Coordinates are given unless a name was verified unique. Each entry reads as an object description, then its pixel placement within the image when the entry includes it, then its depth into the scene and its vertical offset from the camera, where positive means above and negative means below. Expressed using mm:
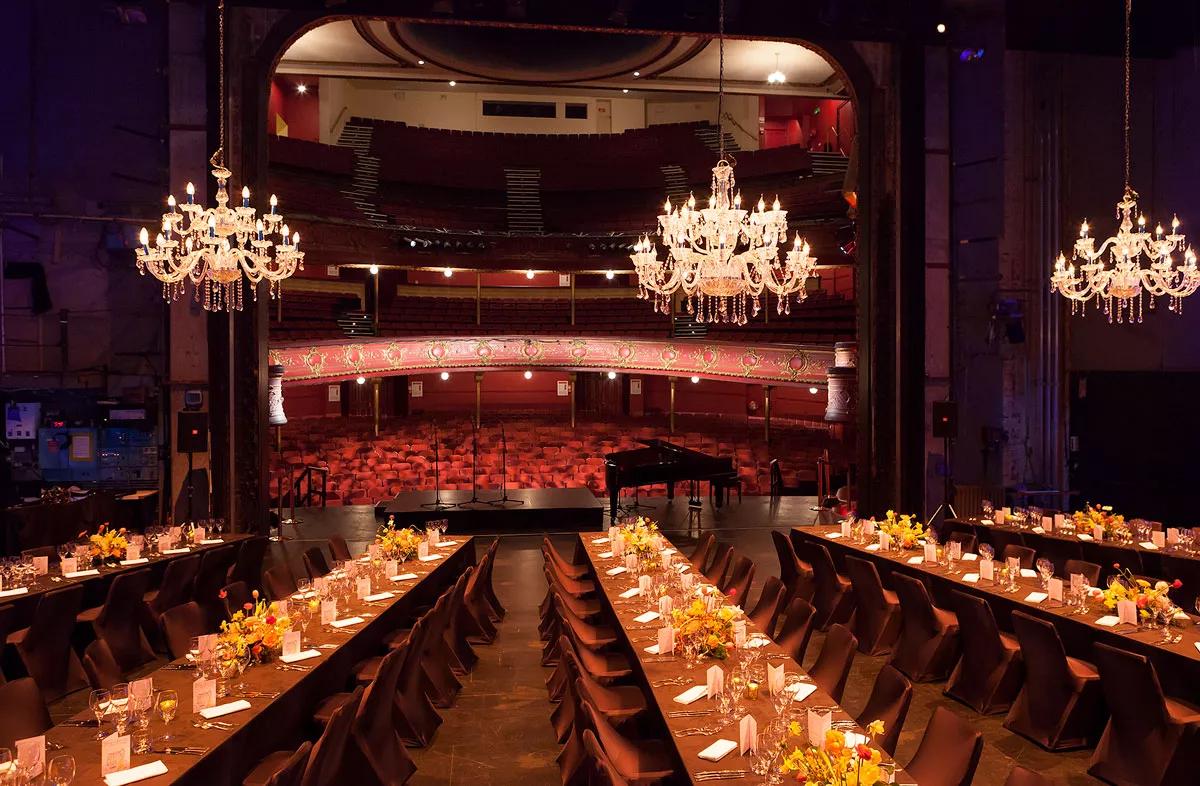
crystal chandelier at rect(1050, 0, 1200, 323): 7766 +1118
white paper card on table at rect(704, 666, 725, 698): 3781 -1392
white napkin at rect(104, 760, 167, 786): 2969 -1445
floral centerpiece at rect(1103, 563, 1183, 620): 4691 -1269
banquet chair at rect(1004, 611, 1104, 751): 4691 -1819
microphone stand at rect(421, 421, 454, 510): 11508 -1722
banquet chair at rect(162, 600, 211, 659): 5074 -1561
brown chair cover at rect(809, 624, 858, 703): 4387 -1545
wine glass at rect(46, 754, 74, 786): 2805 -1337
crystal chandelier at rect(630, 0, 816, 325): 6676 +1239
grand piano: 11828 -1237
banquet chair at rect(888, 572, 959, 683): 5828 -1839
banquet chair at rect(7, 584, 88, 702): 5309 -1701
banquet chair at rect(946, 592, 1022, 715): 5238 -1816
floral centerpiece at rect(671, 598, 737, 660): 4316 -1319
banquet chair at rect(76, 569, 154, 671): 5945 -1733
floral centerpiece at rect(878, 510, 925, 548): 7027 -1308
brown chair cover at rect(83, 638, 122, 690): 4984 -1747
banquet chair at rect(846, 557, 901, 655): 6457 -1827
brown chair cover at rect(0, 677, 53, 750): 3711 -1529
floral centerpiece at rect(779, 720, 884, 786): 2658 -1283
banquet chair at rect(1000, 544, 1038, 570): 6516 -1394
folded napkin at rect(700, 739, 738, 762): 3197 -1469
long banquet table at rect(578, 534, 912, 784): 3170 -1480
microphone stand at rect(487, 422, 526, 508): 11867 -1731
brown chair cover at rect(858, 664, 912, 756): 3613 -1515
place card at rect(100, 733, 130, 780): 2998 -1379
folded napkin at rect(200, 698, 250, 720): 3576 -1455
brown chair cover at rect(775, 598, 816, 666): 5105 -1581
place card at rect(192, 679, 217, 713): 3627 -1396
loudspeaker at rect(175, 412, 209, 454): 9102 -533
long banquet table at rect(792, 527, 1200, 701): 4336 -1473
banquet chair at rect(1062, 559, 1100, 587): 5938 -1391
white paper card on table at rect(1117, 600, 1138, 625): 4727 -1344
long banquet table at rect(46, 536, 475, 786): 3180 -1484
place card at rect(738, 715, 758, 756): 3201 -1393
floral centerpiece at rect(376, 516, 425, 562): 6605 -1306
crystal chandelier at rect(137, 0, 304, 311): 6758 +1241
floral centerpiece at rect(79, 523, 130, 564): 6523 -1307
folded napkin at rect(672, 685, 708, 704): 3775 -1468
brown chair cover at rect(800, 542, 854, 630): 6984 -1834
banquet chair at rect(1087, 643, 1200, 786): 4031 -1727
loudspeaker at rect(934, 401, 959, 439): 10062 -435
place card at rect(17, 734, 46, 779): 2809 -1298
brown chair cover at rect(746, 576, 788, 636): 5566 -1568
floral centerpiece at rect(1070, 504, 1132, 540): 7117 -1253
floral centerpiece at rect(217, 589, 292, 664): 4188 -1314
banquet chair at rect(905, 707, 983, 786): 3152 -1495
